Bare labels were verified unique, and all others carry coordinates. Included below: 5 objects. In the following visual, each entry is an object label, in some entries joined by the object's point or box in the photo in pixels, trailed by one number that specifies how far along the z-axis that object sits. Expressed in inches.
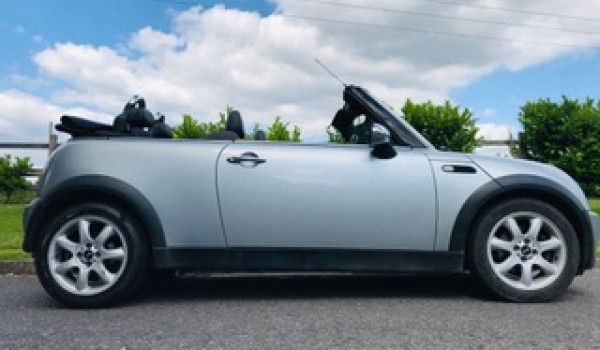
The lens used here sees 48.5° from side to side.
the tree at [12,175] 577.9
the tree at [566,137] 557.0
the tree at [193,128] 501.0
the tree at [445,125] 562.3
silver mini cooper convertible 175.0
